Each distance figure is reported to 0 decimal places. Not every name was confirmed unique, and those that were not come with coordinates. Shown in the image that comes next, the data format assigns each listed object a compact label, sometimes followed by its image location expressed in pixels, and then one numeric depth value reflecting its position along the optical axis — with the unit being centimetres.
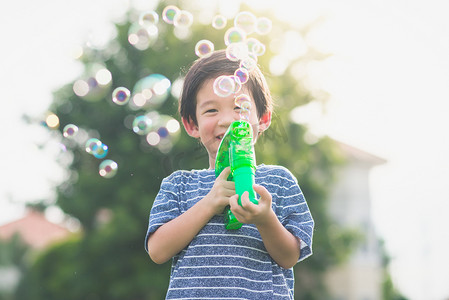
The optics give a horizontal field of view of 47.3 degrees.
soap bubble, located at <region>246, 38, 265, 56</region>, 264
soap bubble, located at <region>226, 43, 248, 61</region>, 207
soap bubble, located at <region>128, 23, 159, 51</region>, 379
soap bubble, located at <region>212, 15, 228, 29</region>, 328
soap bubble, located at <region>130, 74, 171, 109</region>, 346
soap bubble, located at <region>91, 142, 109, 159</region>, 313
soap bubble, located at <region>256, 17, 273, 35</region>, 329
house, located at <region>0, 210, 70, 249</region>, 3387
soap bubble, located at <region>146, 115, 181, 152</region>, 307
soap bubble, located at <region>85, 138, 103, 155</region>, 320
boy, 159
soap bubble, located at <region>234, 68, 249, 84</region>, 194
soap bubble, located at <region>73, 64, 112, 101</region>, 428
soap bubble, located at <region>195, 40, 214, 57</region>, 290
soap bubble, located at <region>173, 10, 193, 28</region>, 333
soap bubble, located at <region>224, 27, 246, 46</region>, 293
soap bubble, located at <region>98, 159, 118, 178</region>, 298
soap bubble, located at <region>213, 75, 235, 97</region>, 181
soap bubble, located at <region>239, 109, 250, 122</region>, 176
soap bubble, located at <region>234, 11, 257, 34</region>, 325
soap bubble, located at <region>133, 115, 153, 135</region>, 306
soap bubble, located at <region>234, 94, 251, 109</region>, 179
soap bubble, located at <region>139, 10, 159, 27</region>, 375
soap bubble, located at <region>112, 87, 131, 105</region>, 335
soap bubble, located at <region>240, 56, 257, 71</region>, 196
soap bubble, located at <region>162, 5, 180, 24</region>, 343
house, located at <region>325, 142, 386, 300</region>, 2247
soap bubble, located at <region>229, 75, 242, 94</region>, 183
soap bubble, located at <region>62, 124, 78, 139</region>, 340
